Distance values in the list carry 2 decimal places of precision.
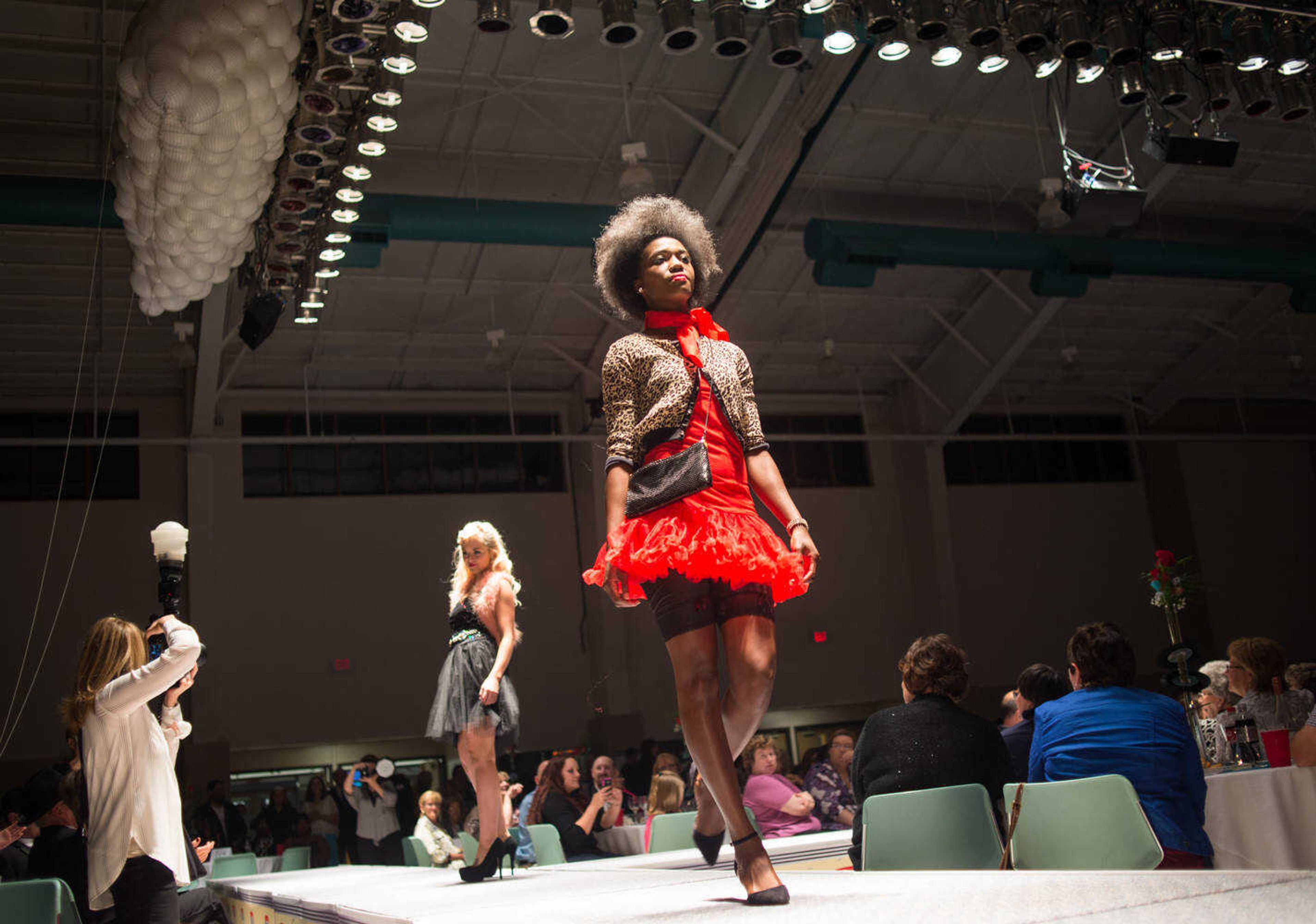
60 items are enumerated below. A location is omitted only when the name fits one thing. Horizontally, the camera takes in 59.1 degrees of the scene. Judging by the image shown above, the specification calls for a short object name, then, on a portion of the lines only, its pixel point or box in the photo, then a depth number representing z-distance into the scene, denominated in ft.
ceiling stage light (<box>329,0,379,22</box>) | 19.77
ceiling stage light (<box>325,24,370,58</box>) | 20.33
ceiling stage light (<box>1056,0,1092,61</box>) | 21.39
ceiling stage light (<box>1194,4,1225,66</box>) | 22.06
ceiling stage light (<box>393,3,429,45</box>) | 20.30
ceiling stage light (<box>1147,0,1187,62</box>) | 21.77
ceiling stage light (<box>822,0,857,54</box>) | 21.67
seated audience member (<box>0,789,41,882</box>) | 14.73
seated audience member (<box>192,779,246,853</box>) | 33.79
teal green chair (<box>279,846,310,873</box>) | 23.31
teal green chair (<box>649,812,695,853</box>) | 14.94
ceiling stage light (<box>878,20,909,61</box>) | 21.84
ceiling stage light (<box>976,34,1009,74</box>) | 22.18
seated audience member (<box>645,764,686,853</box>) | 20.26
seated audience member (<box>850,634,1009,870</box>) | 10.03
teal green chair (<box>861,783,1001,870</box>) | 8.44
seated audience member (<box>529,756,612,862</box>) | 20.44
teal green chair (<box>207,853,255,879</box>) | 21.31
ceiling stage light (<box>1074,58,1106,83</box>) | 22.22
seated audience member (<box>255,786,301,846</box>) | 37.47
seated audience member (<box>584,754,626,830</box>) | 21.45
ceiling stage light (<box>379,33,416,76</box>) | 21.01
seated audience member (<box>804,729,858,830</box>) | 18.71
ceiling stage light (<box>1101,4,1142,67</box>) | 21.70
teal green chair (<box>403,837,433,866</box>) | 21.72
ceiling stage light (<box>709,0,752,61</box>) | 21.18
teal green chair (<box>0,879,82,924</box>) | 9.58
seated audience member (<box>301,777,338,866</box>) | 37.19
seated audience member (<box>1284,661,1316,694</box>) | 16.16
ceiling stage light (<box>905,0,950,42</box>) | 21.13
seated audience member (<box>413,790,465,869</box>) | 21.85
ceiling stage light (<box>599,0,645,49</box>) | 20.34
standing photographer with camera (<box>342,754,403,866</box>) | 35.68
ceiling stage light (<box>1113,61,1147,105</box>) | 22.59
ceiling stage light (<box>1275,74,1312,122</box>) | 23.47
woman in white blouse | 9.32
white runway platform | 4.39
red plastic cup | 11.44
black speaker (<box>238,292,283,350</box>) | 29.50
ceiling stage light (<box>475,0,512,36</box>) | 19.74
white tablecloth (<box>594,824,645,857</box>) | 20.24
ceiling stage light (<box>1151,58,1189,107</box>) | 22.57
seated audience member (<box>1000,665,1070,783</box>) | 13.32
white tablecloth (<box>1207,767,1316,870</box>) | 10.48
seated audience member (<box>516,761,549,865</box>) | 19.35
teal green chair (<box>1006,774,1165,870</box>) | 7.52
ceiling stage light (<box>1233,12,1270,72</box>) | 22.29
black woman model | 6.58
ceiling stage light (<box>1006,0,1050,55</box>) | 21.42
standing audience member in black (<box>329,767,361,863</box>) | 36.50
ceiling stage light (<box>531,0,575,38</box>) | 19.63
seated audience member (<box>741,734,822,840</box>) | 16.58
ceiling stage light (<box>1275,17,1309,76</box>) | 22.49
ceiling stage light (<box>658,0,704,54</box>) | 20.99
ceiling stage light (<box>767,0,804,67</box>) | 21.74
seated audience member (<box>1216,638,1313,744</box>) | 13.43
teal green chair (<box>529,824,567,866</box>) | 18.35
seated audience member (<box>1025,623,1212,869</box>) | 9.29
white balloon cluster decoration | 17.39
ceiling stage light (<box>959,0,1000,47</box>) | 21.35
